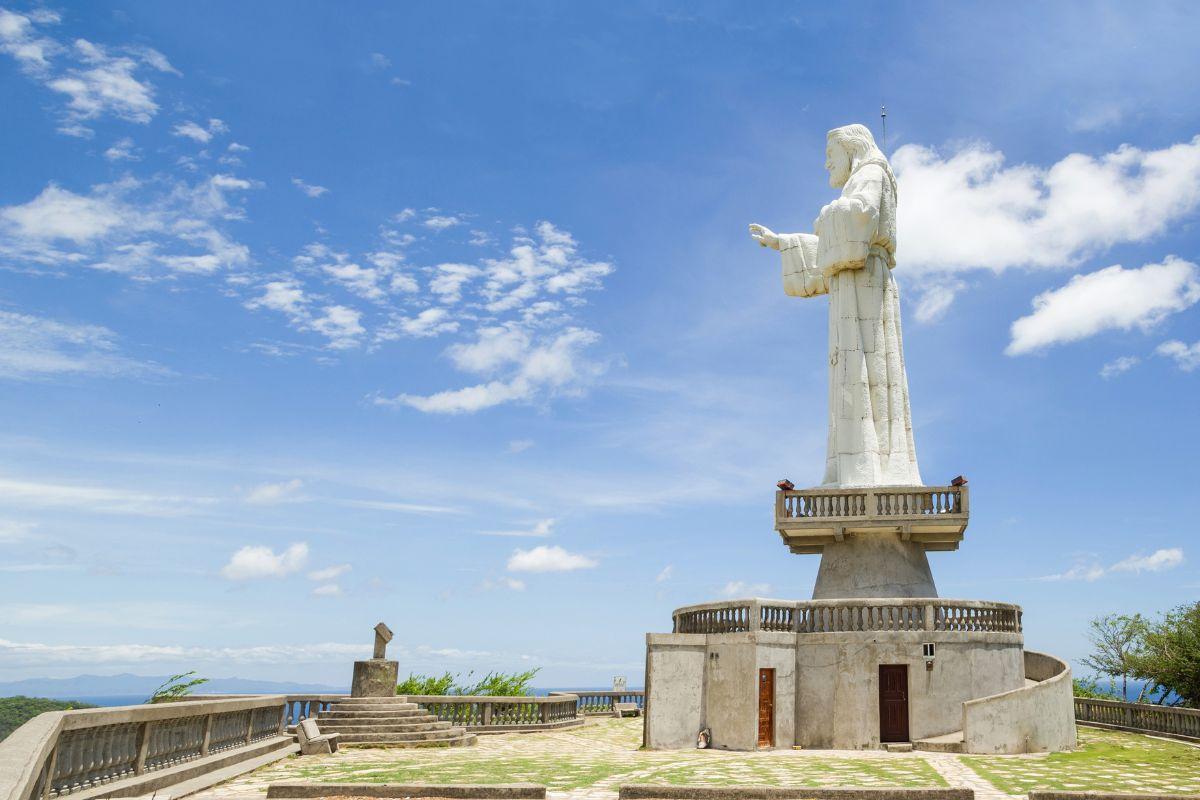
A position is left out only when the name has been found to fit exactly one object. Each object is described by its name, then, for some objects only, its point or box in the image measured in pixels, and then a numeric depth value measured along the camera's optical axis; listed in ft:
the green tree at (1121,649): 145.48
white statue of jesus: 95.04
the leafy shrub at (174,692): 69.56
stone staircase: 71.51
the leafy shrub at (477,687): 98.02
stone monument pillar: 78.23
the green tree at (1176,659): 112.16
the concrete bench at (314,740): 64.85
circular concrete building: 74.64
